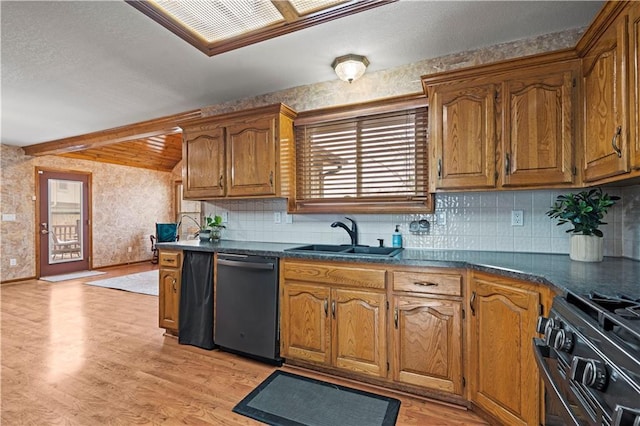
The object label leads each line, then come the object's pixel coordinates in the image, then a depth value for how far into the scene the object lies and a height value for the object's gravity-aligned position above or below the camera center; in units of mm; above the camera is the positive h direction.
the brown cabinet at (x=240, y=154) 2789 +579
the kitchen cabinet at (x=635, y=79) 1323 +582
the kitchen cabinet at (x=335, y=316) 2105 -747
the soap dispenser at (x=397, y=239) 2578 -215
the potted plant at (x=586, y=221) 1833 -49
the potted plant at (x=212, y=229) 3244 -162
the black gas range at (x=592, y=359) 739 -418
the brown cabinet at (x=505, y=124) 1907 +590
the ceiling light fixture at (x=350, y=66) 2426 +1176
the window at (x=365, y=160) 2551 +484
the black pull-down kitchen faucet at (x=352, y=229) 2639 -139
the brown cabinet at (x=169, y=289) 2957 -728
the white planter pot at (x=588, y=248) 1845 -212
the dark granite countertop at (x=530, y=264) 1338 -300
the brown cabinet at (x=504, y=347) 1544 -738
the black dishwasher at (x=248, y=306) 2445 -763
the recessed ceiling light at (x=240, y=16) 1863 +1276
